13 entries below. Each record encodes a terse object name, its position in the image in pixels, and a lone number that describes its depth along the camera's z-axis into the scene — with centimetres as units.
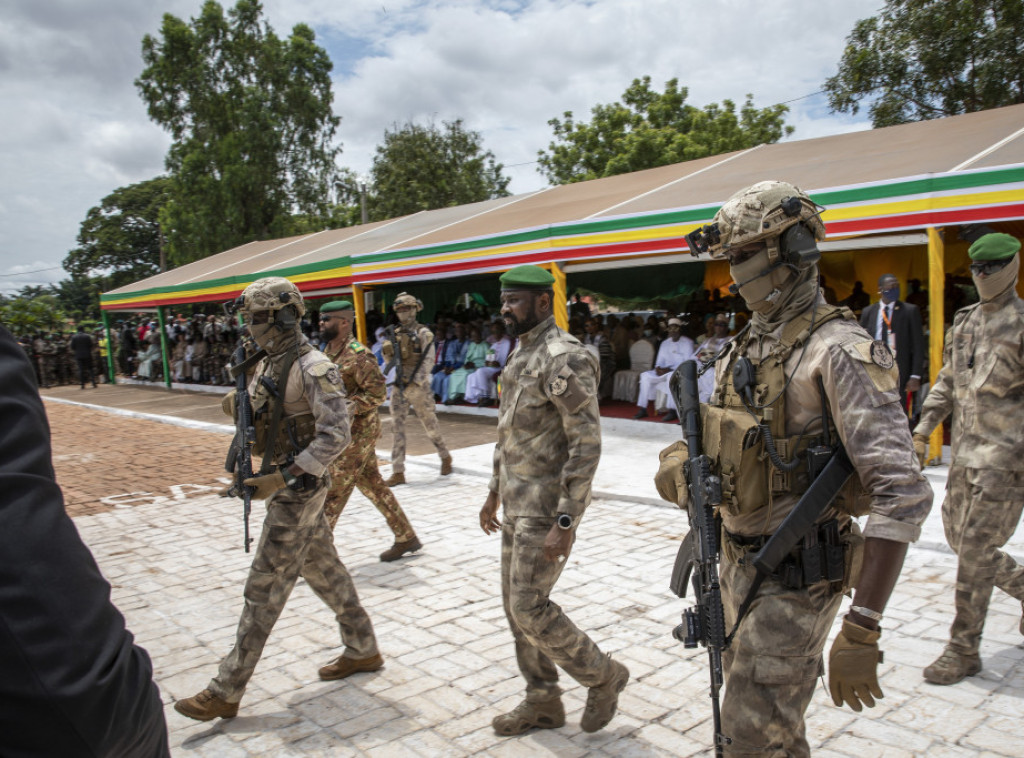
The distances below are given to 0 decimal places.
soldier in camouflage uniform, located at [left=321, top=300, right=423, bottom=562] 563
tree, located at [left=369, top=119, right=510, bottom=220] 3353
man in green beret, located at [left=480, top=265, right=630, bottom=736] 308
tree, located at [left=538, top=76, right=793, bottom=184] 2836
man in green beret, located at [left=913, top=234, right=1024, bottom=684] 362
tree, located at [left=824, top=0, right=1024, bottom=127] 1795
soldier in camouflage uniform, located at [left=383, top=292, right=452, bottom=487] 838
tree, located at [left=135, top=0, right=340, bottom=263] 3300
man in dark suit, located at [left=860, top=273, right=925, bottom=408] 748
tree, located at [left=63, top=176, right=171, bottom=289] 6444
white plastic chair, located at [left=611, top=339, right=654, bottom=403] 1240
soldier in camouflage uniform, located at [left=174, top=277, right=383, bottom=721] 351
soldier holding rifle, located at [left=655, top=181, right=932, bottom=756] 196
